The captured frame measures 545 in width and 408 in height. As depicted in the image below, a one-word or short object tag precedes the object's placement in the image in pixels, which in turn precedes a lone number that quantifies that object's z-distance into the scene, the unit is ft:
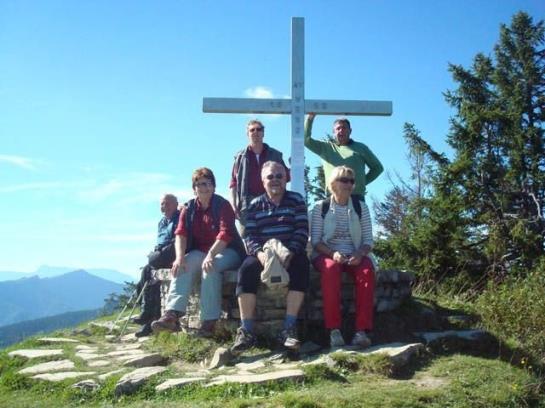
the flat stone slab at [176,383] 14.11
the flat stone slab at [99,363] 17.53
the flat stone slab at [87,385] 14.99
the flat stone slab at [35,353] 19.79
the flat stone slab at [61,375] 16.12
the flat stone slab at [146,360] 16.92
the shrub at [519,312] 16.83
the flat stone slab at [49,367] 17.47
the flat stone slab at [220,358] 16.26
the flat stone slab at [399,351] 14.85
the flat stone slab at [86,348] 20.21
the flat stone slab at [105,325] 25.66
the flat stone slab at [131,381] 14.40
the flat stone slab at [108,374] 15.62
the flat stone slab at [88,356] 18.76
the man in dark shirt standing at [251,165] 20.61
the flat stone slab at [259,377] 13.58
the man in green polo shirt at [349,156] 20.67
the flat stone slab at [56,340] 22.94
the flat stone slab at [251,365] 15.43
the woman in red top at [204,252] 18.04
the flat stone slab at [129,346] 19.86
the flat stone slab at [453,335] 17.43
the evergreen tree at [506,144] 43.32
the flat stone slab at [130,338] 21.62
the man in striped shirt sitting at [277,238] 16.78
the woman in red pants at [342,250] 16.83
